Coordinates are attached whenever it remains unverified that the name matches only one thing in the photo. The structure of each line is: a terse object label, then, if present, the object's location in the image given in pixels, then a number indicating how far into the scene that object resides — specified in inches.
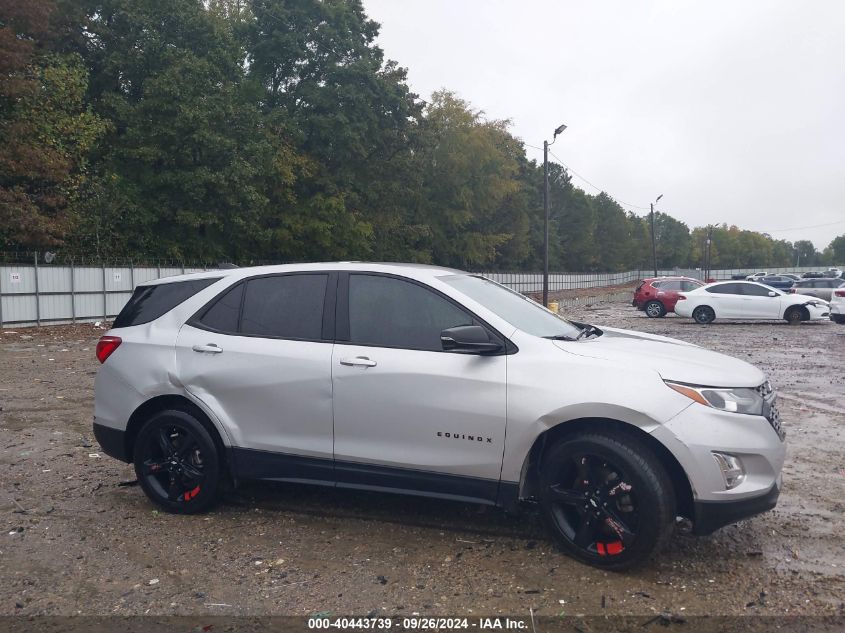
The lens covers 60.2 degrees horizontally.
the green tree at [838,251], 7216.5
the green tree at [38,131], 1053.2
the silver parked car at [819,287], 1328.7
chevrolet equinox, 163.6
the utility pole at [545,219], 1310.3
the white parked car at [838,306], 844.0
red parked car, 1125.1
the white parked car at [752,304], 960.3
